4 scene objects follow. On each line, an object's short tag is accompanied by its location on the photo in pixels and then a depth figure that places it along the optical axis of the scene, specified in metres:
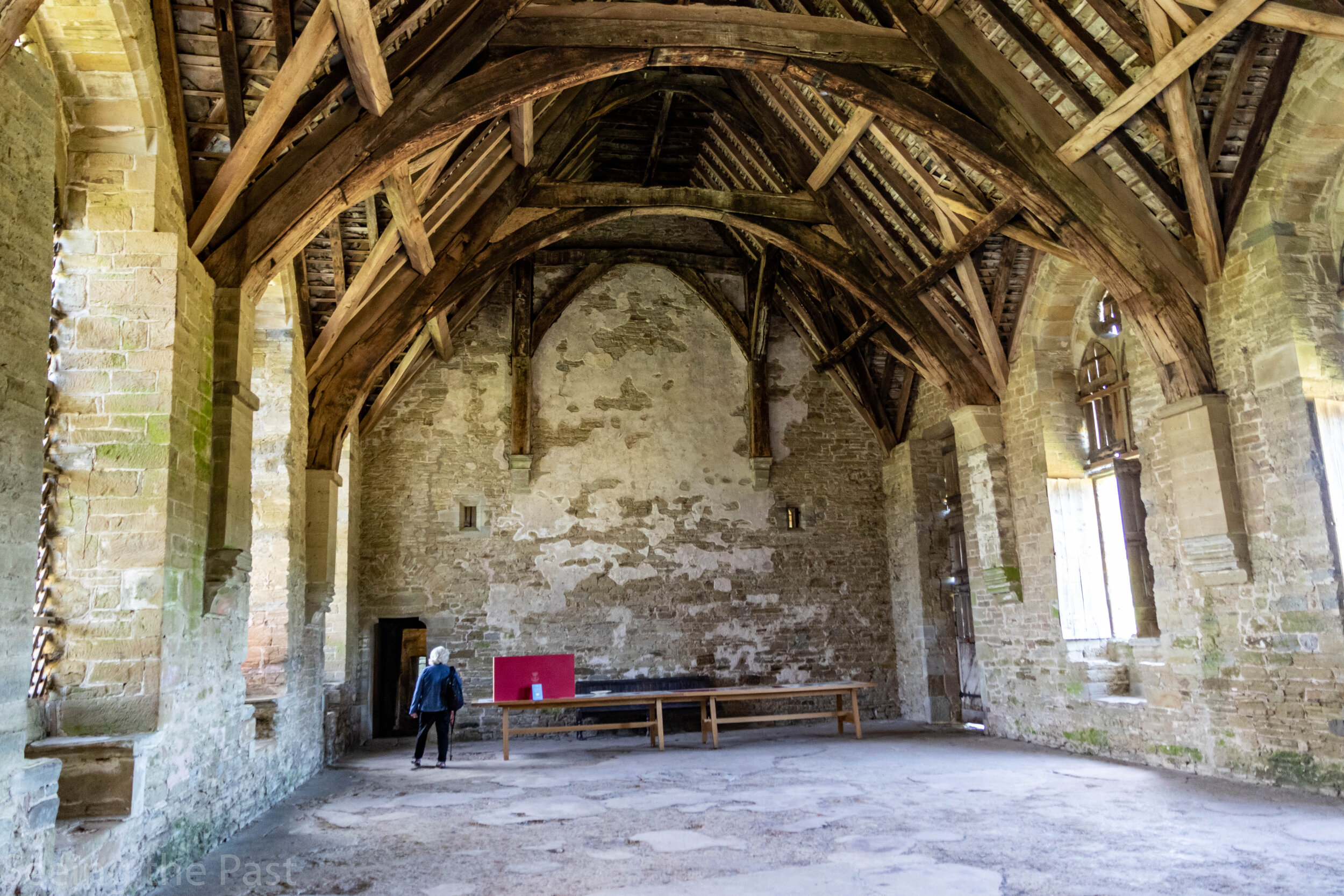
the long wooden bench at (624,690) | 8.92
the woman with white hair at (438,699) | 6.95
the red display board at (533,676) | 7.57
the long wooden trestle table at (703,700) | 7.48
